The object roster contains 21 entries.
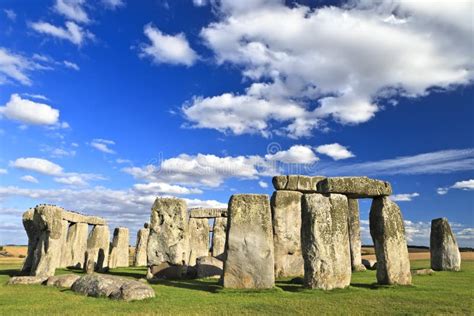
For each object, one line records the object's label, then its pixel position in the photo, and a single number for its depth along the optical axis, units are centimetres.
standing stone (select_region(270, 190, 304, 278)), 1741
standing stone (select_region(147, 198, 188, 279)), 1723
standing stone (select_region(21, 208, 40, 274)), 1934
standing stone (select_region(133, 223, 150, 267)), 2919
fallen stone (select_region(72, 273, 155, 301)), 1109
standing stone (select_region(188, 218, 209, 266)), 2817
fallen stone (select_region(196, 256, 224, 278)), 1752
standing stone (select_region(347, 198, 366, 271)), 2058
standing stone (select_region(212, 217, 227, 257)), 2827
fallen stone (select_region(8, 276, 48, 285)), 1491
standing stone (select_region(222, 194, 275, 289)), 1295
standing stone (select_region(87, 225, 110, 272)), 2247
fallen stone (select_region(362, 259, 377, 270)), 2262
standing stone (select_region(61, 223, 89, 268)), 2555
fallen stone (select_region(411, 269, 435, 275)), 1792
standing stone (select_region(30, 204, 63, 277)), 1722
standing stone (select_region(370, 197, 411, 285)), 1339
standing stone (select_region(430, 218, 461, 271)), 1991
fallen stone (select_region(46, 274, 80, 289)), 1412
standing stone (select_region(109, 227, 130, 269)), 2677
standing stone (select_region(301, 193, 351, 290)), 1251
